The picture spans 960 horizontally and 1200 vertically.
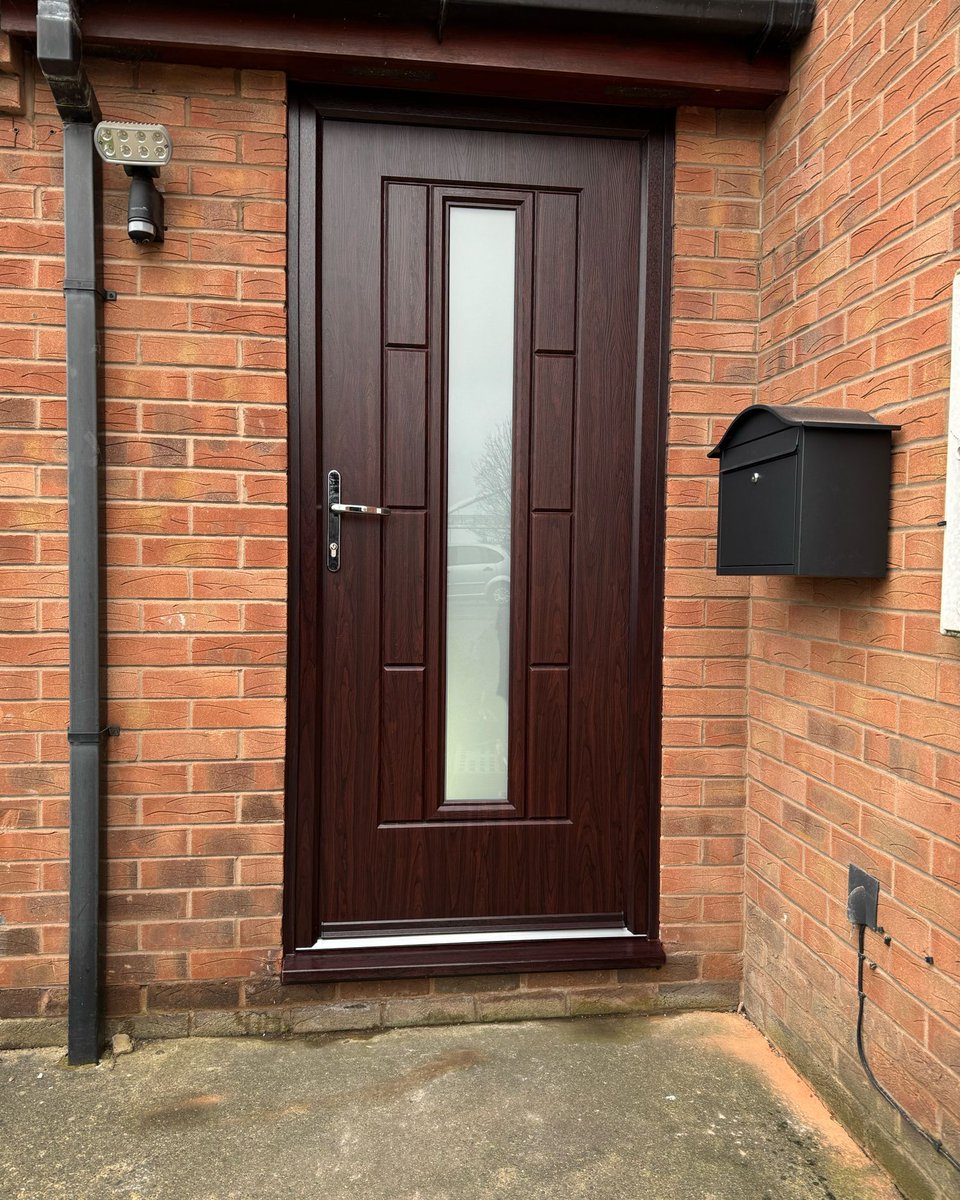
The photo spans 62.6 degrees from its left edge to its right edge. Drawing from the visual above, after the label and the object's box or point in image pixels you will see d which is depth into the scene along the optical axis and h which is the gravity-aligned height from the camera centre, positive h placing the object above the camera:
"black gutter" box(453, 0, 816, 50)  2.10 +1.50
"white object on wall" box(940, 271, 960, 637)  1.56 +0.12
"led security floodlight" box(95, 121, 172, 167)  2.02 +1.08
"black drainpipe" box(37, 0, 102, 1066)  2.13 +0.01
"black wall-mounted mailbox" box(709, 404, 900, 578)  1.80 +0.19
